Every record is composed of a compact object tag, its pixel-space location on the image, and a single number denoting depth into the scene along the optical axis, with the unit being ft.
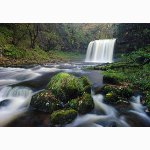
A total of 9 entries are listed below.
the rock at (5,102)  9.88
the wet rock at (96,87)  10.77
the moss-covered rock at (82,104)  9.28
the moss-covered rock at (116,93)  10.09
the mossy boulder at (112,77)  11.28
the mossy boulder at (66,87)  9.85
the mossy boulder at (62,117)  8.57
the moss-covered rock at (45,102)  9.25
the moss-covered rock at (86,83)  10.60
